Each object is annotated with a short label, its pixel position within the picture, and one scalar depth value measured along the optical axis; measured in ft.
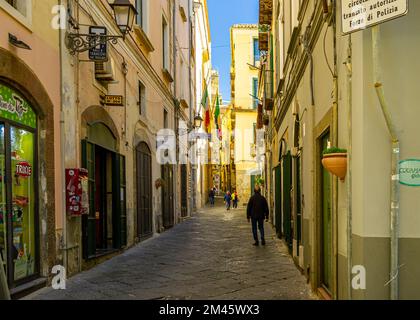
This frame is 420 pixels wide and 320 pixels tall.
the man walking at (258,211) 40.27
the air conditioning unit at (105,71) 29.91
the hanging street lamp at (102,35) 25.58
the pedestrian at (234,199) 106.57
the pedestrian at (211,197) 124.06
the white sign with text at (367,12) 11.44
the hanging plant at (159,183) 50.26
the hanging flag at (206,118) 109.70
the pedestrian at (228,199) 99.81
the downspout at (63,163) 24.20
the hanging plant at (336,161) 14.65
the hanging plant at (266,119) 68.59
